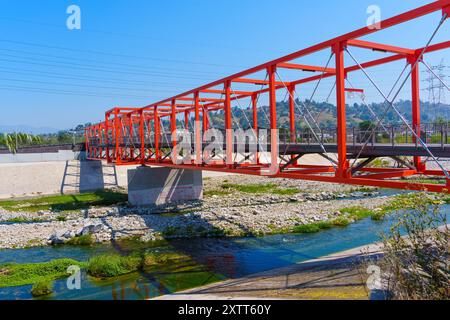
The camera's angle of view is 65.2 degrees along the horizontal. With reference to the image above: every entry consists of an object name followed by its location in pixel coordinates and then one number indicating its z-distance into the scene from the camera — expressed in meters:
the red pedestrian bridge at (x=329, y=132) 9.02
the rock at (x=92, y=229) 18.64
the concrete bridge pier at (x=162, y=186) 28.50
